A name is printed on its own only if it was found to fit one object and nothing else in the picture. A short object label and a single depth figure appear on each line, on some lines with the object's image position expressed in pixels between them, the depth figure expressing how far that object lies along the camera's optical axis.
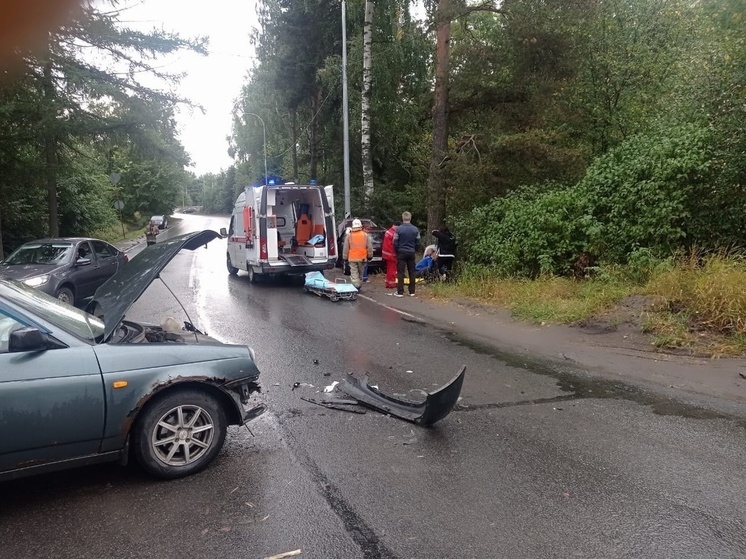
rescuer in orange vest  14.05
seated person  14.37
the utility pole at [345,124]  20.31
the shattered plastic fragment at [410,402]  4.70
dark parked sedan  9.97
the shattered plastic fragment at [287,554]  2.99
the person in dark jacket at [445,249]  14.11
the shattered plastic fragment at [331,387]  5.88
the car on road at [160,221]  48.78
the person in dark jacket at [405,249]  12.69
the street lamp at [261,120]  42.49
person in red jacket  14.16
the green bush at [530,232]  11.34
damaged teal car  3.34
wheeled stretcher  12.46
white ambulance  13.89
